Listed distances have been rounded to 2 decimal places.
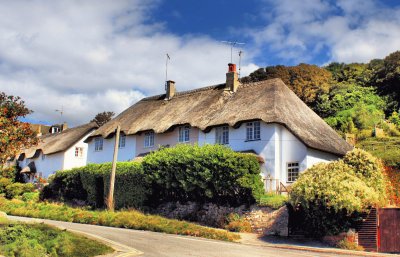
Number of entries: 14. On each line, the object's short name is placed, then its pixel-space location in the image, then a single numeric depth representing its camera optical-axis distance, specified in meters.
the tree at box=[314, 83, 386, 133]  46.91
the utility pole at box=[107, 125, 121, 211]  29.11
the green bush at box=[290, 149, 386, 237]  18.98
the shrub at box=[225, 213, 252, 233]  22.96
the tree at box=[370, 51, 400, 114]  52.25
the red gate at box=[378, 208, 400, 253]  18.52
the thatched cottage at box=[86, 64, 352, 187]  30.67
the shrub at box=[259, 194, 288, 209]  22.56
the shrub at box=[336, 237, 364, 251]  18.75
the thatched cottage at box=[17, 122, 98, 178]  55.53
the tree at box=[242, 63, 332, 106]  55.75
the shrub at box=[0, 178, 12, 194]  43.50
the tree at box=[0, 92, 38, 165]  22.78
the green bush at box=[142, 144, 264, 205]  24.17
